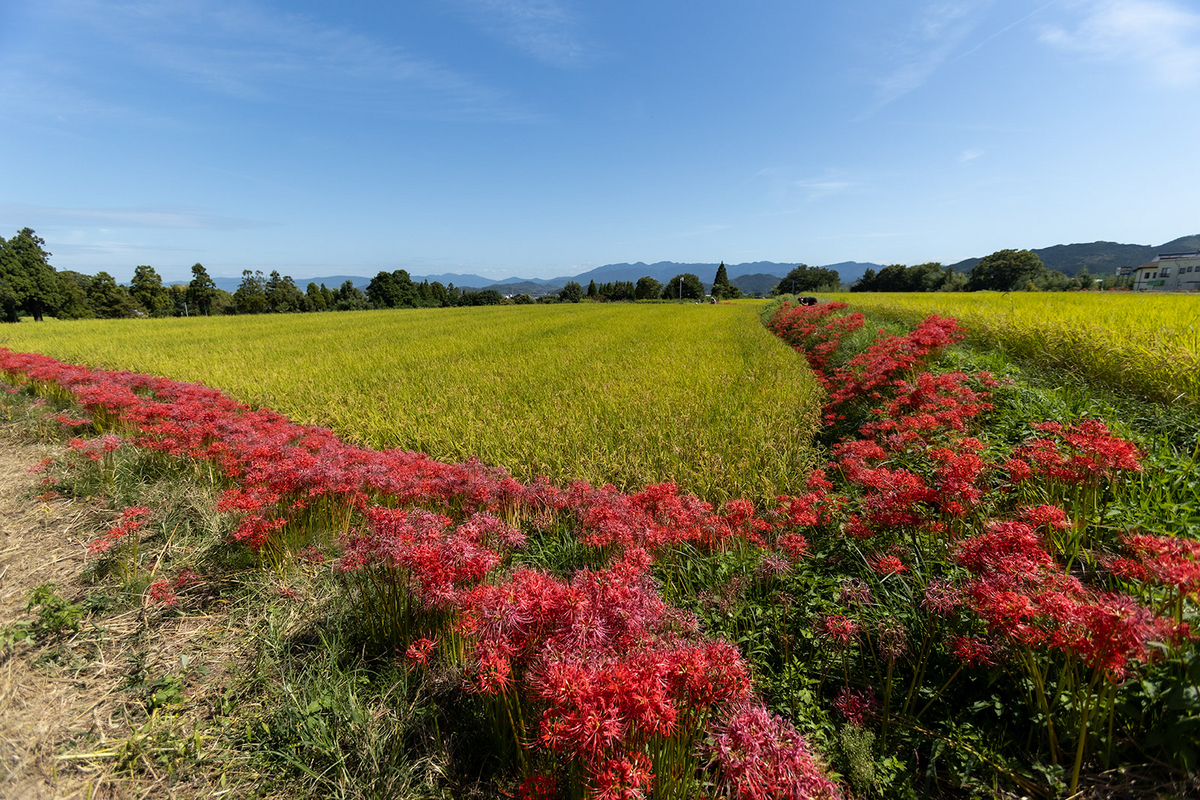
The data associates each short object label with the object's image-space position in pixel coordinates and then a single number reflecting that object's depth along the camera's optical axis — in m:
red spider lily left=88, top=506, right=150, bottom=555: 2.77
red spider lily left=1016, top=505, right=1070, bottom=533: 1.93
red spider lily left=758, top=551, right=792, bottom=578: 2.67
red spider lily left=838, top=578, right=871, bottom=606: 2.36
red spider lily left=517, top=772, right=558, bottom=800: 1.38
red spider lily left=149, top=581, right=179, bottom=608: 2.70
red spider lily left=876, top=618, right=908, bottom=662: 2.12
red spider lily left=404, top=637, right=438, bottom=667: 1.77
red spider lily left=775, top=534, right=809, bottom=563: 2.67
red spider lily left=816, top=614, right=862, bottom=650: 2.12
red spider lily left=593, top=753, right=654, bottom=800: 1.17
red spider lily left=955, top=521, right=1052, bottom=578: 1.71
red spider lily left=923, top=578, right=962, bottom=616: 2.06
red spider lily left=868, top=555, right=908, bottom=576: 2.28
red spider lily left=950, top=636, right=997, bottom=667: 1.84
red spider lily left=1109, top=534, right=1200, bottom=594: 1.39
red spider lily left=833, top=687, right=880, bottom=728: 2.05
